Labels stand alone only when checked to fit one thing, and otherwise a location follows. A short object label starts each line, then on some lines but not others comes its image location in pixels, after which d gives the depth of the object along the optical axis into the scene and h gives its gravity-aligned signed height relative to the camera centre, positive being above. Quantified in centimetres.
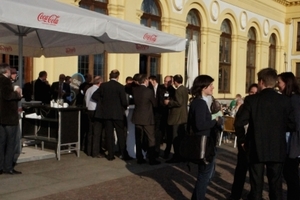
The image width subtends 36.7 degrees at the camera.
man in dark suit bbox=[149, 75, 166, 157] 934 -39
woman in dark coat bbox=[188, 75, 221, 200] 537 -40
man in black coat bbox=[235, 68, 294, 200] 489 -41
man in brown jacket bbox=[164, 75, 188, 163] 907 -39
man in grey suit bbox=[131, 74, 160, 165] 857 -44
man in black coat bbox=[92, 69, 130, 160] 892 -36
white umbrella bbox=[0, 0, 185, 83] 696 +112
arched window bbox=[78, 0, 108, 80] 1455 +98
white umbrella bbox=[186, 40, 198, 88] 1389 +90
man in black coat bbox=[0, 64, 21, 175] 711 -50
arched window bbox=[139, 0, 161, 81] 1708 +255
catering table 882 -77
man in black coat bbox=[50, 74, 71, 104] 1153 -1
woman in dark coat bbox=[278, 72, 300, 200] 557 -69
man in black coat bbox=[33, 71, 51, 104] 1139 +1
